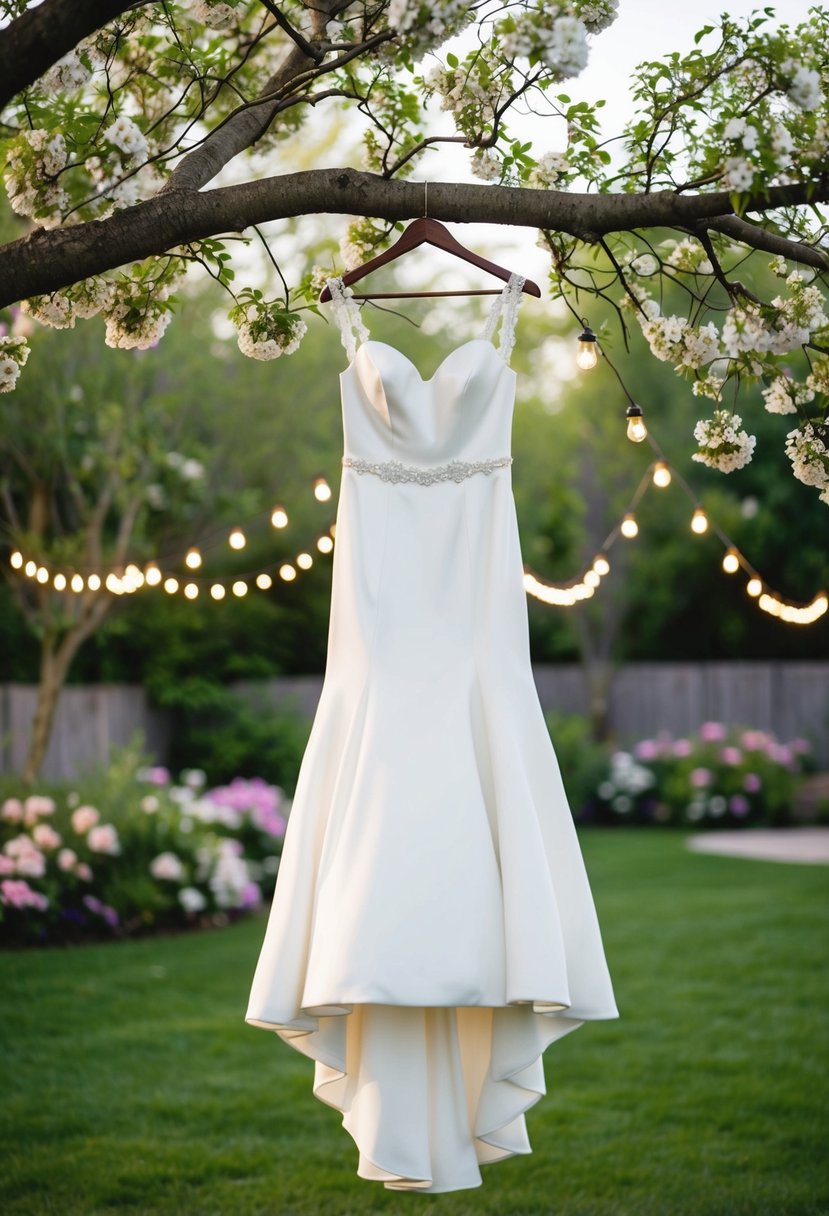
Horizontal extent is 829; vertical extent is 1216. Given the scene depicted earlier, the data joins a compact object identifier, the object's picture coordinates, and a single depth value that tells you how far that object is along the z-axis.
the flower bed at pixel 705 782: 12.88
